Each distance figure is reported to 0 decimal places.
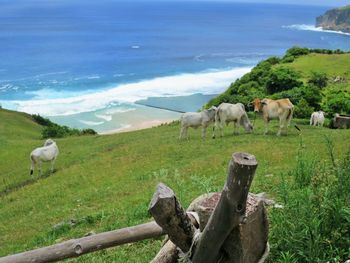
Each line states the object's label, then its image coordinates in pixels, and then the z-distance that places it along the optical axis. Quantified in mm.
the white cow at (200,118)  26672
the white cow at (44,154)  24891
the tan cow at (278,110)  24750
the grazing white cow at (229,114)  26266
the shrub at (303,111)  40938
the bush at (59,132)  42781
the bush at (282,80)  55281
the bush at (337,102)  41781
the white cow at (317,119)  33844
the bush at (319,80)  58594
